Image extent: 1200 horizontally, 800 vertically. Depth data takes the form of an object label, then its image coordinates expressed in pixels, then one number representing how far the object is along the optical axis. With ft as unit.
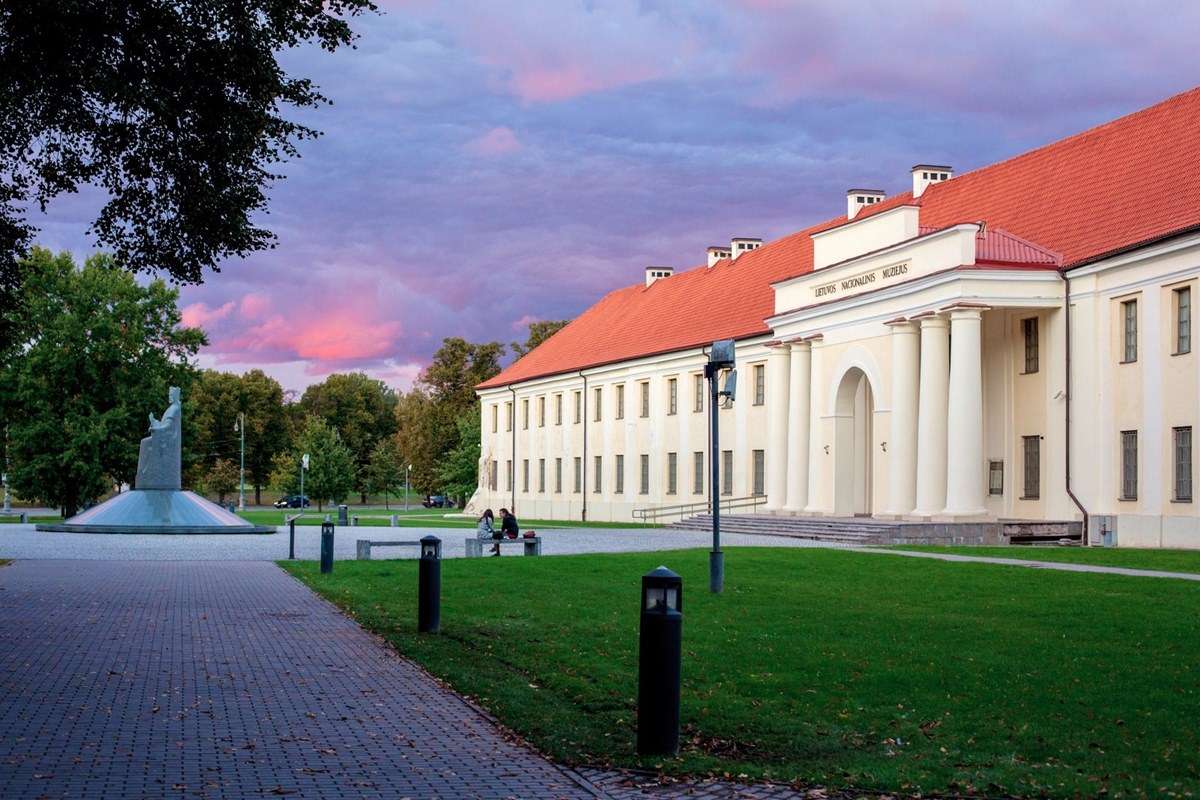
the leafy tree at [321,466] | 355.36
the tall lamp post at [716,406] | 68.59
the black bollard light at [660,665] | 28.94
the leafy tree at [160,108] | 47.47
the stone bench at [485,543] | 104.22
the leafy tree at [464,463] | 328.49
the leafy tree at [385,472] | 405.59
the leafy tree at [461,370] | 368.27
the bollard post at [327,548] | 82.09
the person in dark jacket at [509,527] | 114.73
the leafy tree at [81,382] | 216.33
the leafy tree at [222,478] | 367.45
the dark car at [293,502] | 375.04
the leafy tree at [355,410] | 454.81
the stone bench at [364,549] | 98.89
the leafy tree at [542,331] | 339.77
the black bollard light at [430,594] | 52.03
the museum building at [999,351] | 115.75
